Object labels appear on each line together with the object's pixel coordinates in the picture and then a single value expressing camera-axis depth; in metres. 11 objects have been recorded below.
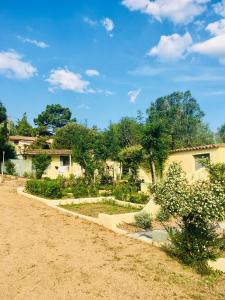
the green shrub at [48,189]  16.14
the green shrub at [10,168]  27.24
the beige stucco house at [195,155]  16.04
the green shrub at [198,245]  6.62
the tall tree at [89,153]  20.64
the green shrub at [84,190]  16.69
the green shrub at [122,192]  16.16
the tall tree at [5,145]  28.80
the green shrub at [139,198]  15.17
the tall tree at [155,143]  18.74
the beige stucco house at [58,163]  29.70
